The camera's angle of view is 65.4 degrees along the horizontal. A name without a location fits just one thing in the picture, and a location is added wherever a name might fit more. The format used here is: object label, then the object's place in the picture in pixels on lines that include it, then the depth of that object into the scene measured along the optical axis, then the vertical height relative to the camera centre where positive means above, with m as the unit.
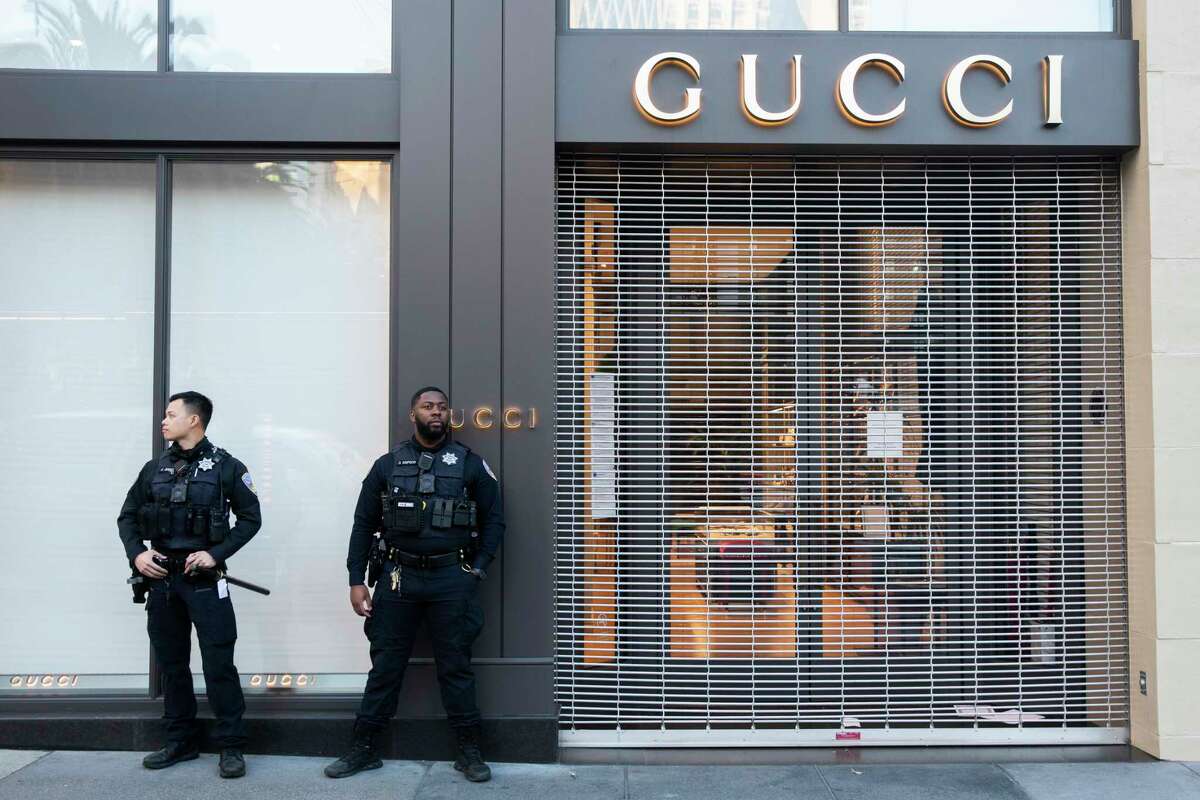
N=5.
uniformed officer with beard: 5.21 -0.80
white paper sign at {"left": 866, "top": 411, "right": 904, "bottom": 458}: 5.98 -0.10
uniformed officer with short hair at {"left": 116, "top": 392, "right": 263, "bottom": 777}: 5.16 -0.70
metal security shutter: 5.89 -0.18
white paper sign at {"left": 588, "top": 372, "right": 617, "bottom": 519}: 5.95 -0.15
